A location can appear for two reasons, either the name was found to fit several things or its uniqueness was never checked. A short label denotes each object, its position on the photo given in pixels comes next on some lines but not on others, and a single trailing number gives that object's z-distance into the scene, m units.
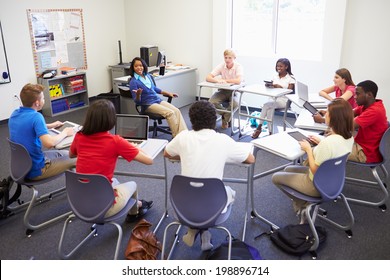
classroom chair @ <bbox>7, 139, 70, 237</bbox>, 2.68
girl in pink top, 3.65
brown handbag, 2.47
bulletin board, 5.75
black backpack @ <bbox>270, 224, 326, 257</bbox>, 2.60
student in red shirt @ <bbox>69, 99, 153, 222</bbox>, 2.29
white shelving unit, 5.92
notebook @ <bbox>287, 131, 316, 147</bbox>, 2.86
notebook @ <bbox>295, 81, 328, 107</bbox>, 3.94
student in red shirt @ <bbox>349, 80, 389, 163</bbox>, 3.00
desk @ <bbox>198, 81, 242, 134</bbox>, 4.90
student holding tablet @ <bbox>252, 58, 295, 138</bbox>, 4.74
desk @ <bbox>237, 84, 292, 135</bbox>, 4.38
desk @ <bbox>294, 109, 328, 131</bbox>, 3.29
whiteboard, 5.26
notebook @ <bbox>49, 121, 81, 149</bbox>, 2.85
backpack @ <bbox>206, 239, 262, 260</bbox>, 2.39
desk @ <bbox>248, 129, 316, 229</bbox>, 2.64
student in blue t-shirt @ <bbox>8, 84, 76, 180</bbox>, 2.75
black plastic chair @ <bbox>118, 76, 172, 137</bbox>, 4.68
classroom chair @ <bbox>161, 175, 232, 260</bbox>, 2.08
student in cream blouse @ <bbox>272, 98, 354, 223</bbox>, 2.40
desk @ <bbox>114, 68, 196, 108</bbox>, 5.81
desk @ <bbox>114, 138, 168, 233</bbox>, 2.71
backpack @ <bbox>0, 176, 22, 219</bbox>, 2.98
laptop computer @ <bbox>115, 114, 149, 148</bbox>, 2.89
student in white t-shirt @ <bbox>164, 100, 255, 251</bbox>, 2.20
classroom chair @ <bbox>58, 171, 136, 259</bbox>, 2.19
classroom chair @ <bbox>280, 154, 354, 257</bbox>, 2.36
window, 5.52
